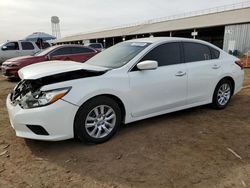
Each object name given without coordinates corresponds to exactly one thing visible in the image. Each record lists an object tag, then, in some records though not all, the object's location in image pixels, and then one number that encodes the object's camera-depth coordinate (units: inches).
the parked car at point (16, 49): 568.7
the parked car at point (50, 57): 373.7
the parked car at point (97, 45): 701.8
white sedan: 127.6
